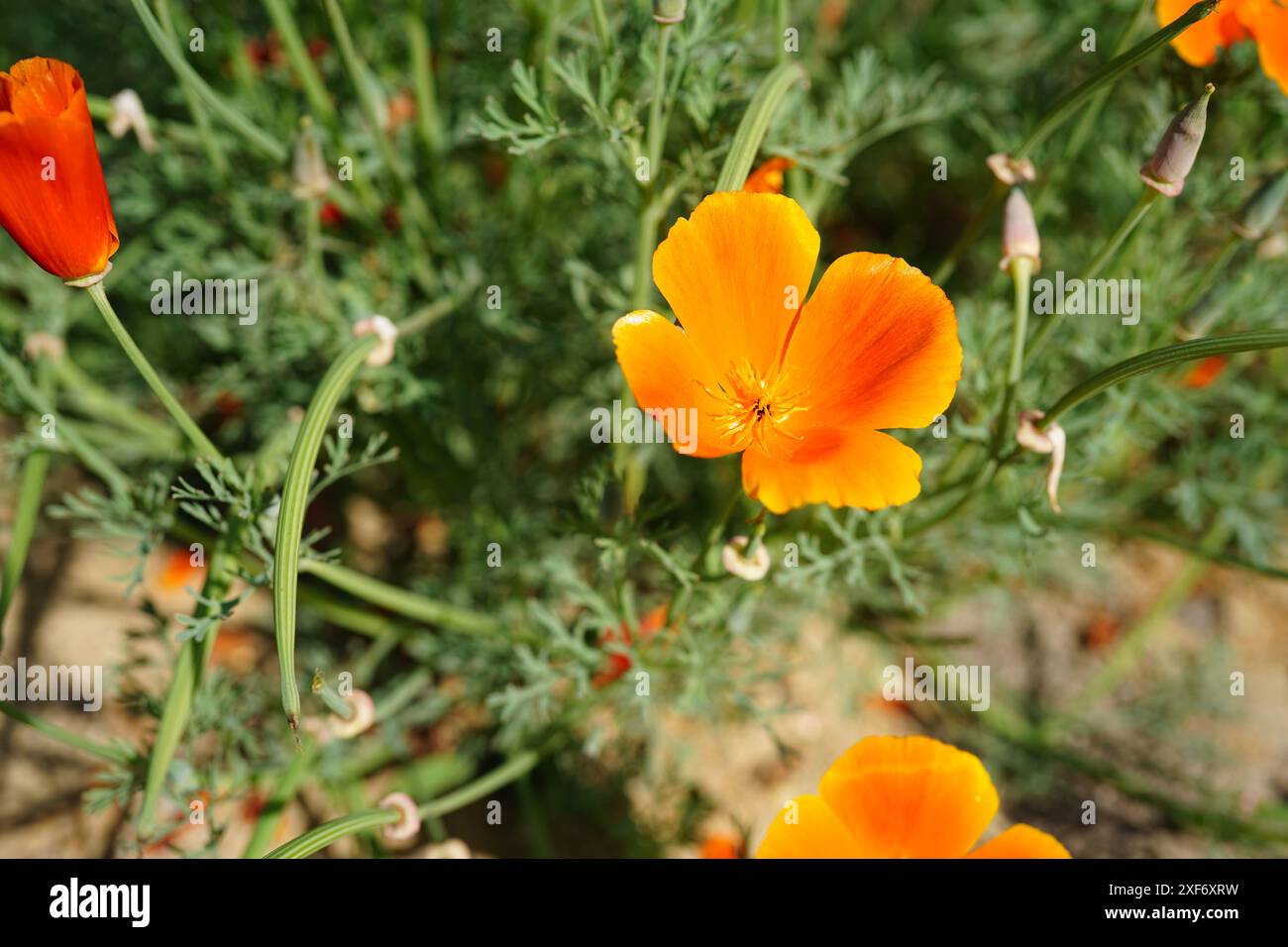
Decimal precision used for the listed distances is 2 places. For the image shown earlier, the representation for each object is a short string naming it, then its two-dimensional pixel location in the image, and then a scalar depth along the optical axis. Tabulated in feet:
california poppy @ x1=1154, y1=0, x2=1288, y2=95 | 0.94
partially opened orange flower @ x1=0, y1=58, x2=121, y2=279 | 0.81
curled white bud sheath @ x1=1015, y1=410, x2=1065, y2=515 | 0.91
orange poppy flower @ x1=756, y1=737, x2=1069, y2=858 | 0.90
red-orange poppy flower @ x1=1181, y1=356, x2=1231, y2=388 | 1.19
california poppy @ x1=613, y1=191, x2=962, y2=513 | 0.85
